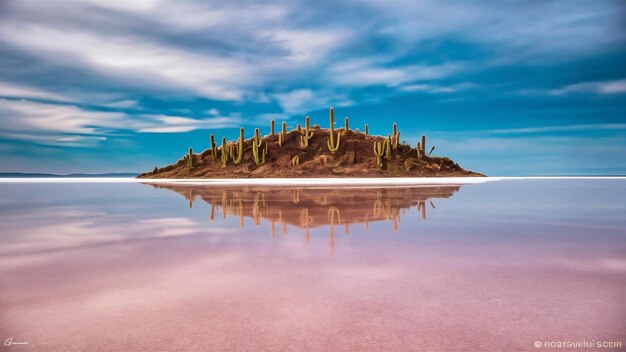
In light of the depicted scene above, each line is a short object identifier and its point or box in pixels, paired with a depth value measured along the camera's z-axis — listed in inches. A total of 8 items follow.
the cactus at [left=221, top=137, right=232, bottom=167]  2623.0
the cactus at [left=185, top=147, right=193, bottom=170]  2773.4
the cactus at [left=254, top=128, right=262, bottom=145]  2599.4
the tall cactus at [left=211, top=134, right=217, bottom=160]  2709.9
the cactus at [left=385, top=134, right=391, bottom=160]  2438.6
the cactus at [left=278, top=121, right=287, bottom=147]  2876.5
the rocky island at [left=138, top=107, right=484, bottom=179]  2551.7
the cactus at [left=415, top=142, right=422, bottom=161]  2726.4
